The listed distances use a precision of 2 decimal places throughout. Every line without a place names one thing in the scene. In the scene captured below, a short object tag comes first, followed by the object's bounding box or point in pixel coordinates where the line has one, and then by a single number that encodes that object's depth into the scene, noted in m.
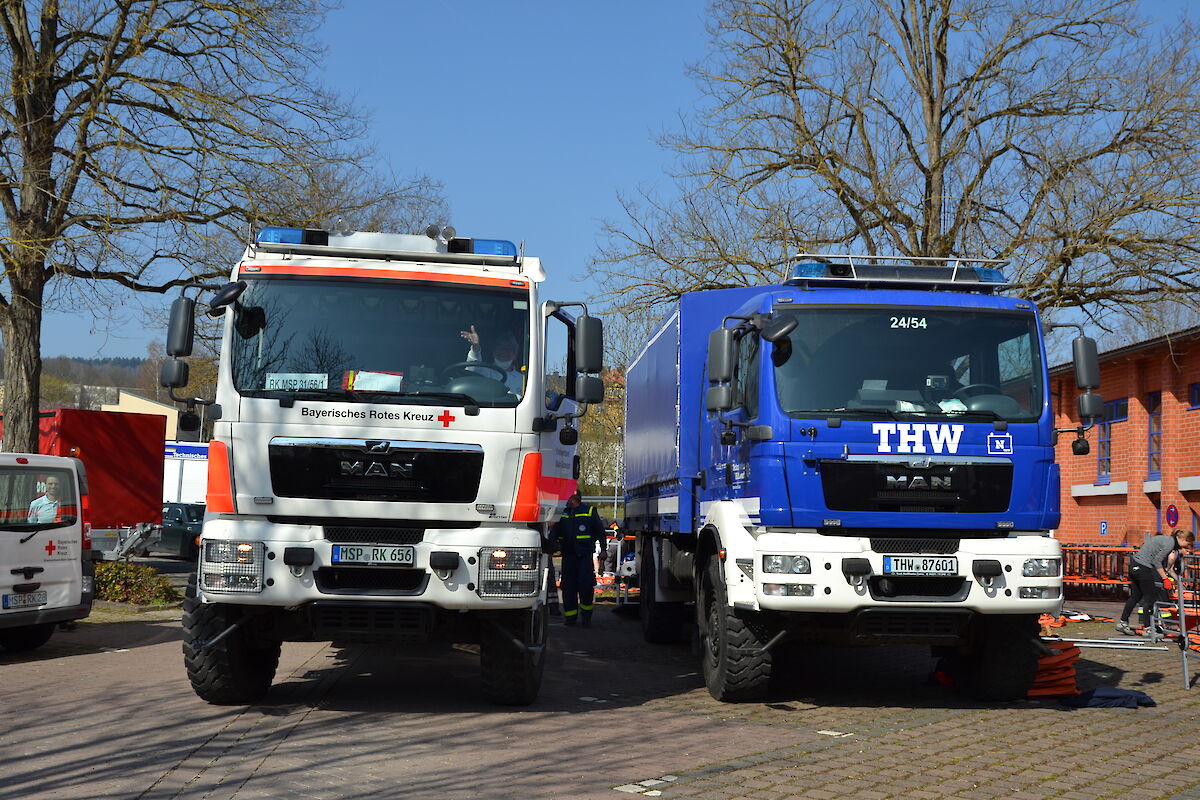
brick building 25.31
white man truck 8.20
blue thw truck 8.66
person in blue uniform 16.03
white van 11.40
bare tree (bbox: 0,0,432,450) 16.73
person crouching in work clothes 15.73
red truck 22.45
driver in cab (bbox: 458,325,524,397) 8.55
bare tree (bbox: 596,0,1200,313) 18.62
